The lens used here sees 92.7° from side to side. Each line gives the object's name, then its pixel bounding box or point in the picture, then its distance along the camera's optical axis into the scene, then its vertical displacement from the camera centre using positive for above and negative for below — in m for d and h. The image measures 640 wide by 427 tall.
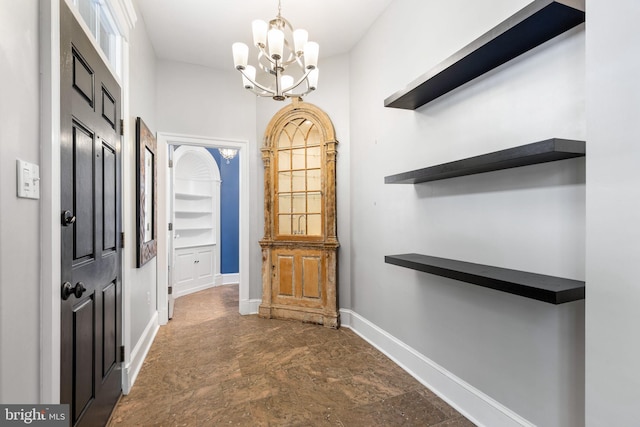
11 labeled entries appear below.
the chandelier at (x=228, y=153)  4.78 +0.96
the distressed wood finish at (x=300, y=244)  3.34 -0.34
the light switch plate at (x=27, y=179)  0.97 +0.11
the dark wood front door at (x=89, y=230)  1.29 -0.08
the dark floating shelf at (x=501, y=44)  1.24 +0.81
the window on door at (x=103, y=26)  1.72 +1.17
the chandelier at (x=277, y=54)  1.94 +1.08
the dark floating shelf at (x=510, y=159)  1.19 +0.25
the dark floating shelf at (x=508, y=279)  1.20 -0.30
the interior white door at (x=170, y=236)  3.61 -0.27
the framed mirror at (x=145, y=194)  2.50 +0.18
